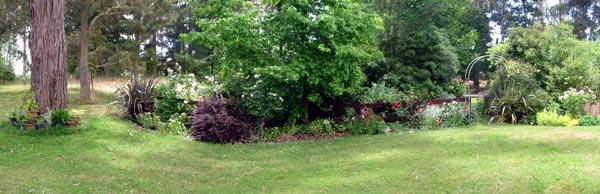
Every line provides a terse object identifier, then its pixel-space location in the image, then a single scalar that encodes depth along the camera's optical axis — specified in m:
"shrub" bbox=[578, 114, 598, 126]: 11.30
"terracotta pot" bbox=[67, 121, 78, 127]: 9.69
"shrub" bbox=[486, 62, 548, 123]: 12.36
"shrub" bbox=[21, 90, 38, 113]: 9.72
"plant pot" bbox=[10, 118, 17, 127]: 9.60
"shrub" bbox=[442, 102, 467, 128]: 11.68
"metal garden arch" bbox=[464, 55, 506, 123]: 12.21
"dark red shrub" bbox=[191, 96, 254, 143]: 10.09
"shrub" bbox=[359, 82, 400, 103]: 12.13
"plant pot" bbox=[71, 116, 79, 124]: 9.85
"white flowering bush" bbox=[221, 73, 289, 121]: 10.70
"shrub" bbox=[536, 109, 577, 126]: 11.42
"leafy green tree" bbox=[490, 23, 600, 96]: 13.30
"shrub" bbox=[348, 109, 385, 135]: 10.91
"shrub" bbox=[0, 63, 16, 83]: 25.58
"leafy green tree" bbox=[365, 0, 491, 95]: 14.07
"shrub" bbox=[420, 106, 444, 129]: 11.38
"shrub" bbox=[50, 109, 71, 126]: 9.53
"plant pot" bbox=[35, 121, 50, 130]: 9.37
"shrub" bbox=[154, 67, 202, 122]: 12.19
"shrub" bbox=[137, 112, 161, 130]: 11.65
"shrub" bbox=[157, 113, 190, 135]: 11.05
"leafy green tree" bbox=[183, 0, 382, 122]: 10.59
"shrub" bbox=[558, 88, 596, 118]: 12.12
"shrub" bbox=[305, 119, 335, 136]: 10.95
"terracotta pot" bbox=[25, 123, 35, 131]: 9.31
